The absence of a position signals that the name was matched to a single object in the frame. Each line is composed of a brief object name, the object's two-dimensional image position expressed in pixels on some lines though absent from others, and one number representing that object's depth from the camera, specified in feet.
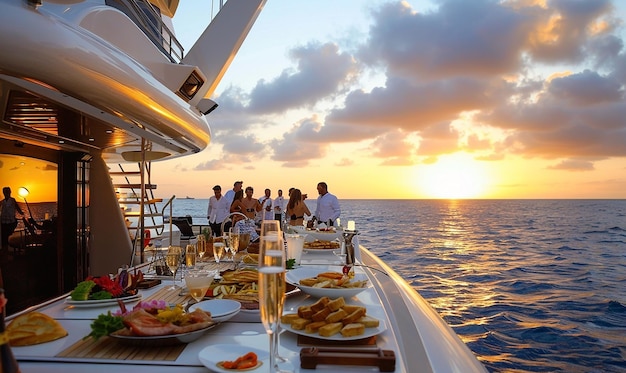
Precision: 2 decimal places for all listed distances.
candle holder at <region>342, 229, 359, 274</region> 9.75
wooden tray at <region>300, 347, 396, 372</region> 4.09
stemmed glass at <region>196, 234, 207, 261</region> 10.14
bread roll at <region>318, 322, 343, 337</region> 4.82
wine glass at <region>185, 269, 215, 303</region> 6.12
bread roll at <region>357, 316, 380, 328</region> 5.02
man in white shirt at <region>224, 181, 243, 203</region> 33.40
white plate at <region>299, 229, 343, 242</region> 14.64
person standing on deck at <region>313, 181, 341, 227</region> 31.55
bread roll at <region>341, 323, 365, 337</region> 4.83
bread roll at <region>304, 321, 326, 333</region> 4.96
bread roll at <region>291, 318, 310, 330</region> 5.06
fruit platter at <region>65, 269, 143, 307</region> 6.42
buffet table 4.29
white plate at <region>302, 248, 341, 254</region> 12.46
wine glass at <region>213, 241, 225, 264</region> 9.59
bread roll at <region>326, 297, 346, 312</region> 5.21
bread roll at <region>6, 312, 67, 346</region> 4.81
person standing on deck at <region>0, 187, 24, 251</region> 16.03
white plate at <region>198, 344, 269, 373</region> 4.08
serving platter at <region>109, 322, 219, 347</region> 4.63
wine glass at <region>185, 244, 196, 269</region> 8.22
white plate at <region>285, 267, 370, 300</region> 6.23
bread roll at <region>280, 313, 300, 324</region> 5.15
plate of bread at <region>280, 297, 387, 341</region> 4.84
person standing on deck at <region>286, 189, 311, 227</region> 30.76
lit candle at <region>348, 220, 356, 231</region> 13.20
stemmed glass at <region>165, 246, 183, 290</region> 7.52
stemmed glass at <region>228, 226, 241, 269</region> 10.20
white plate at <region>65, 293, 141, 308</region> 6.36
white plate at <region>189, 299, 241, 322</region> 5.56
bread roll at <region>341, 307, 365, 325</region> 5.04
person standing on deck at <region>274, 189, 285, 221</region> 42.62
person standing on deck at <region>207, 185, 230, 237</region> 36.37
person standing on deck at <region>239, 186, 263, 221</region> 35.08
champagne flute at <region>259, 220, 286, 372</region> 3.83
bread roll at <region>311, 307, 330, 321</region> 5.06
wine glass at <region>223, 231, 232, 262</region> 10.40
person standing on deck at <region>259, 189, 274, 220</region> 41.25
